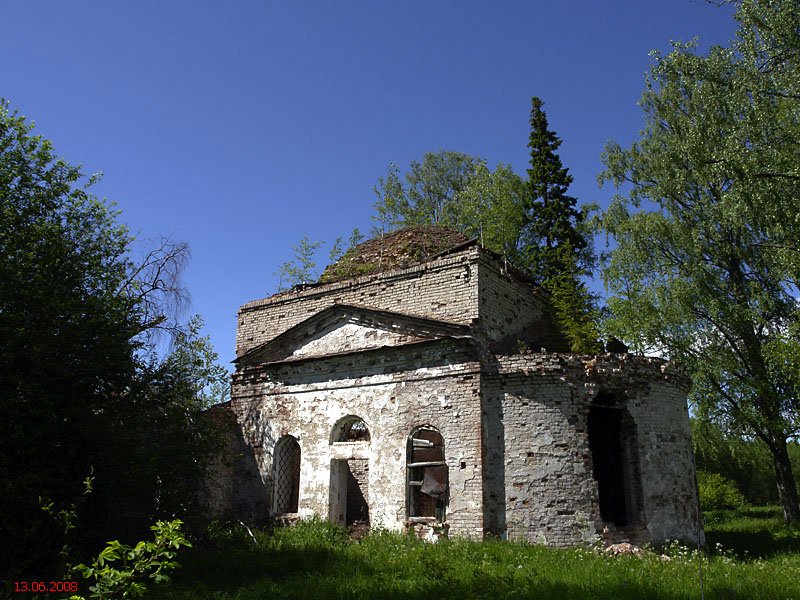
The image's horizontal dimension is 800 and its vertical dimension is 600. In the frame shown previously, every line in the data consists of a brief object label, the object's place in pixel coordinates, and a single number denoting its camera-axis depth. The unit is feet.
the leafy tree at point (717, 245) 48.85
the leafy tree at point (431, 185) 97.86
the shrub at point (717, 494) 93.50
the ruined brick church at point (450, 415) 37.17
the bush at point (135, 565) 12.77
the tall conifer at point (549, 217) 74.54
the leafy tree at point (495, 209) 82.64
